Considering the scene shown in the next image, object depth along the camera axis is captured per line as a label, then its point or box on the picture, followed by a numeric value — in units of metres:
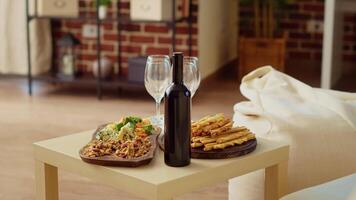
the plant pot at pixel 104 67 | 4.91
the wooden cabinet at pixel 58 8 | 4.84
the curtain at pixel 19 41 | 5.21
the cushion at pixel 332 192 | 1.72
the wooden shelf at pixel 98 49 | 4.65
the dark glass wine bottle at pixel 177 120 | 1.78
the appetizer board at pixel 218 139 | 1.88
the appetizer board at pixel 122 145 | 1.82
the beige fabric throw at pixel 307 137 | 2.29
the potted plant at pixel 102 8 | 4.79
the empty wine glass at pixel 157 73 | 2.14
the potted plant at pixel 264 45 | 5.45
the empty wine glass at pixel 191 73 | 2.16
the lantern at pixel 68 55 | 4.94
